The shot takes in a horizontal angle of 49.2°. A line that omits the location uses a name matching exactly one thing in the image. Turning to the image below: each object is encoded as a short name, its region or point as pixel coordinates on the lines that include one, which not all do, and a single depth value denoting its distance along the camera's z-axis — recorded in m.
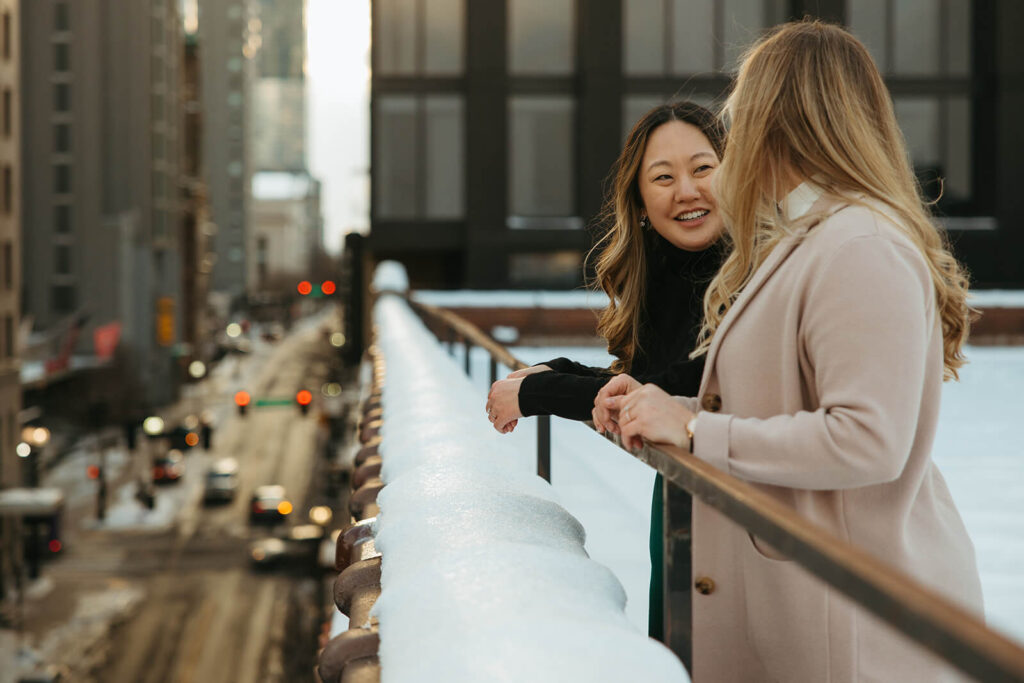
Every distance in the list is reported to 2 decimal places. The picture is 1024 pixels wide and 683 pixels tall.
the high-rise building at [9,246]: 43.81
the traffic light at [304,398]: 49.31
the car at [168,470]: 45.88
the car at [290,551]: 32.75
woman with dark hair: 3.06
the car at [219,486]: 42.66
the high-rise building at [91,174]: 71.62
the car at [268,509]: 38.00
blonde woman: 1.96
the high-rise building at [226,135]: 170.38
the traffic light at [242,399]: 54.97
